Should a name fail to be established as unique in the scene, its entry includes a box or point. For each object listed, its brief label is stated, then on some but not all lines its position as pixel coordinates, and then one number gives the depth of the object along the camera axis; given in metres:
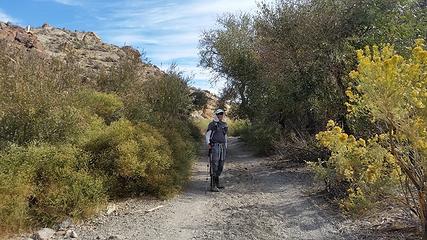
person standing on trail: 11.54
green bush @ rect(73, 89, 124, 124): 13.37
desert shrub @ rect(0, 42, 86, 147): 9.53
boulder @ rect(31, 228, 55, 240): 7.45
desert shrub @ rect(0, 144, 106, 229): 7.66
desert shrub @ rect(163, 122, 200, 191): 11.24
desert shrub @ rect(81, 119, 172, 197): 9.82
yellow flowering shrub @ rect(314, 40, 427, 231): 5.27
